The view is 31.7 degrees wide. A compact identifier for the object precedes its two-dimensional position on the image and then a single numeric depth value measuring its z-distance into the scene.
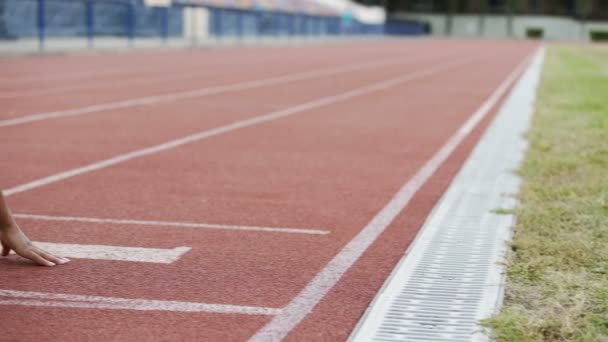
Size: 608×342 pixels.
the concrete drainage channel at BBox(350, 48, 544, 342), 3.67
